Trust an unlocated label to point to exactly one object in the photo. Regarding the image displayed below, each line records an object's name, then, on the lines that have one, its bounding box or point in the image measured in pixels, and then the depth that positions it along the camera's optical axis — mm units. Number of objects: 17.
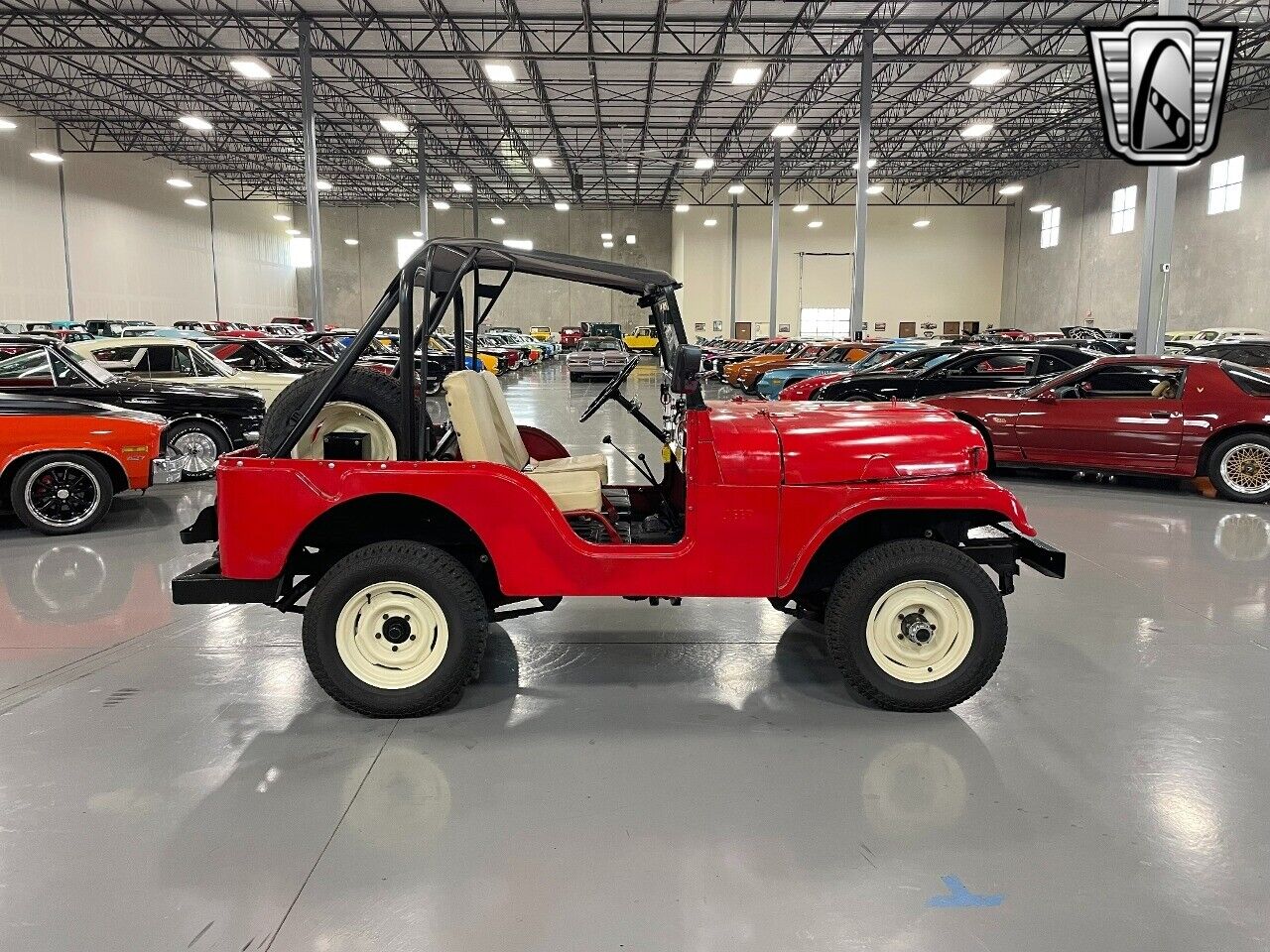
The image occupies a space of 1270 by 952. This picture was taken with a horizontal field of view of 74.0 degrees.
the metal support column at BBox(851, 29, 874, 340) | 19047
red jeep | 3562
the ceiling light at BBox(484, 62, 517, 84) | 17984
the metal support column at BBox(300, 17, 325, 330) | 18641
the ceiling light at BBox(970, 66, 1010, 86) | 16703
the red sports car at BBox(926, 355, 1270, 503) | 8344
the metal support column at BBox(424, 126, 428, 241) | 30656
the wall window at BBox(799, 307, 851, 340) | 41906
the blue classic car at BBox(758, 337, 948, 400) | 17266
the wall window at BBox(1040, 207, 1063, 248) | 36406
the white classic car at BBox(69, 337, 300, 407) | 10156
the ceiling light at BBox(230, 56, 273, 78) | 16016
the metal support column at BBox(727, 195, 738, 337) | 40969
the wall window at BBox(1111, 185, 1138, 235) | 30188
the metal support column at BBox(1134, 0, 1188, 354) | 11984
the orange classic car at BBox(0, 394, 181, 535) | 6785
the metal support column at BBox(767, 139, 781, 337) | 30873
